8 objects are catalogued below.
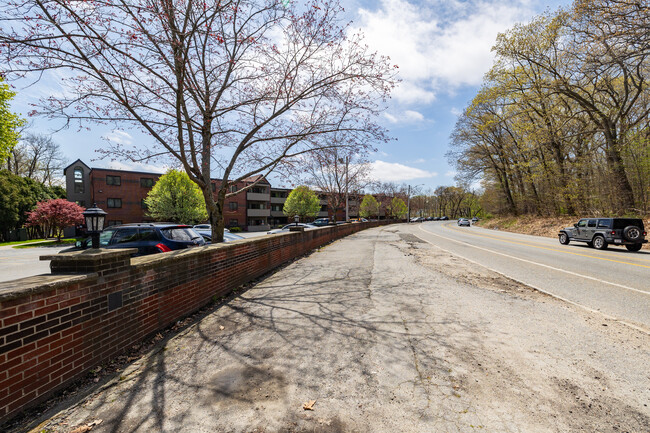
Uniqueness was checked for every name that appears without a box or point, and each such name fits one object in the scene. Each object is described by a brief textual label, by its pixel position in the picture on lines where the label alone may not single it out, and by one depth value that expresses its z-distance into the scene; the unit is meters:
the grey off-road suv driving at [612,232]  12.89
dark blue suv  7.47
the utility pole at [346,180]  29.45
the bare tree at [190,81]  5.21
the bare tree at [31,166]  39.41
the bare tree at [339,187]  29.61
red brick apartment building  38.78
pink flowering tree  27.81
